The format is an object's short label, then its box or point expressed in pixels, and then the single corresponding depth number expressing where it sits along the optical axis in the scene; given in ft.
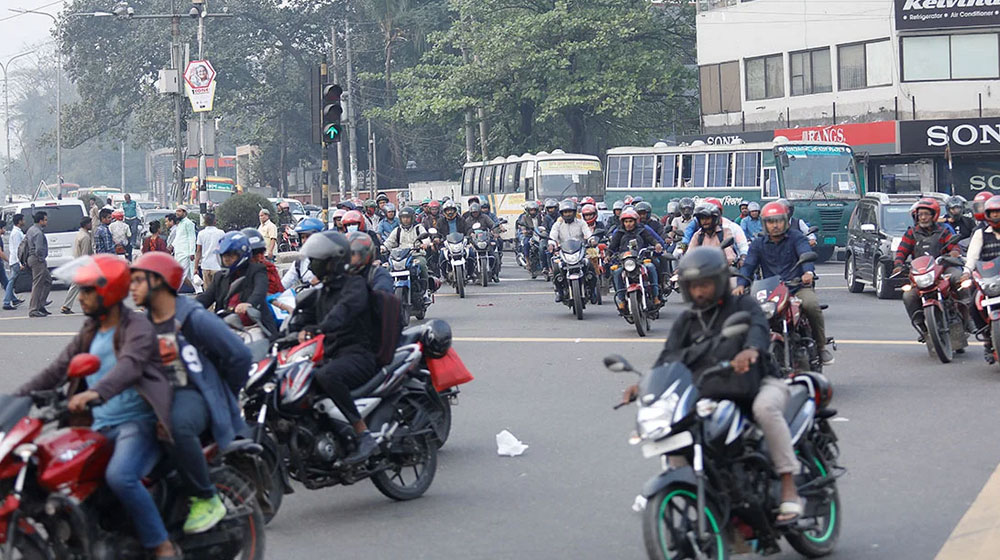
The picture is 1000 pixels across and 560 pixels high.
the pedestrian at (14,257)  78.22
